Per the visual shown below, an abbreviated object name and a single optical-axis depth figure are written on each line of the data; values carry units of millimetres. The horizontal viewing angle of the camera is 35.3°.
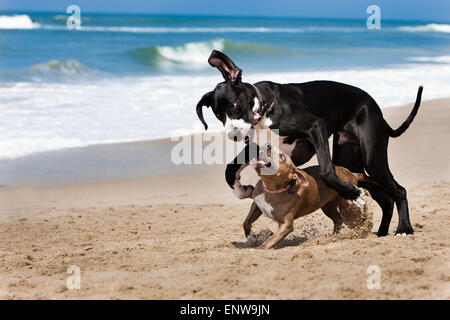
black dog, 4805
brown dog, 5102
